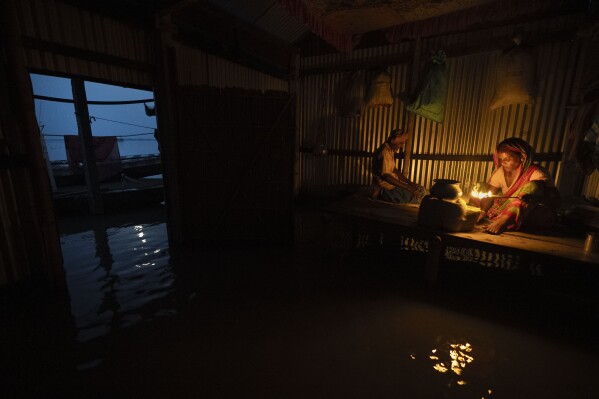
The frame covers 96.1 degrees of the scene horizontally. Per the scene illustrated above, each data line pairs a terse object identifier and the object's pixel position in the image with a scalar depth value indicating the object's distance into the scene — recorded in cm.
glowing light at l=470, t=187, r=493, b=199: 441
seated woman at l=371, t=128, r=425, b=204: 555
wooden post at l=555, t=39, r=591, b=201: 500
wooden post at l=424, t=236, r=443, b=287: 393
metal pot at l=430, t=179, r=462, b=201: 384
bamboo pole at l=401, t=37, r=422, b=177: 646
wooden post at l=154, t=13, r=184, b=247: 496
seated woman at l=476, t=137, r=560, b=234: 383
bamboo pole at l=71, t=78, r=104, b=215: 758
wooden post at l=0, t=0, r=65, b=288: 335
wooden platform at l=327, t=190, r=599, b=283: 326
